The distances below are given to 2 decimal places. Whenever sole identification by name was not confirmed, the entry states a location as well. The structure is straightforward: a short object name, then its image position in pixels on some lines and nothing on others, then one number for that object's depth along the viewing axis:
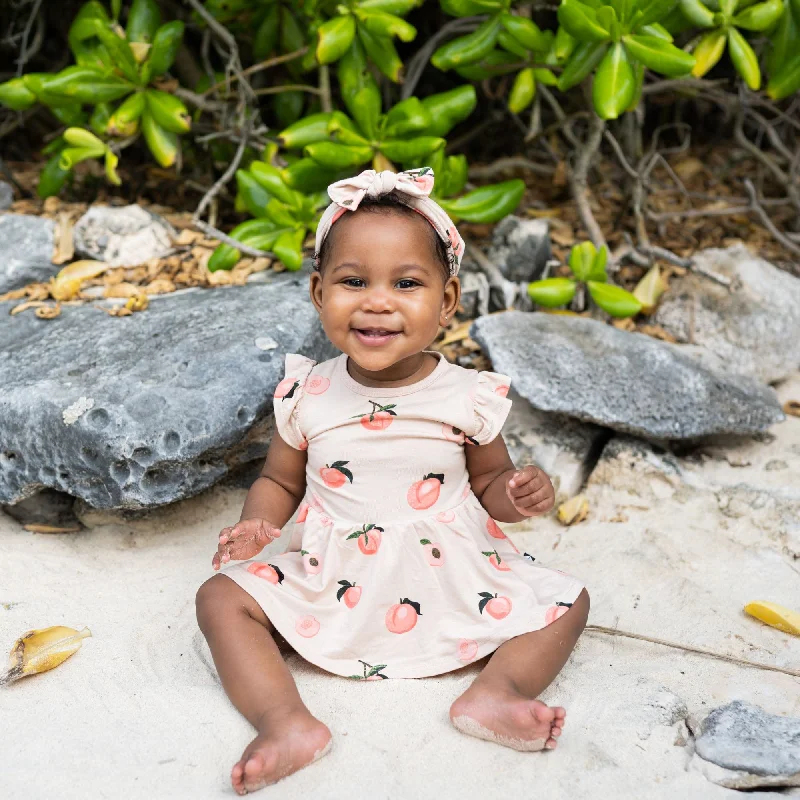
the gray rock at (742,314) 3.28
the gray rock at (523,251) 3.34
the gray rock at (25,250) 3.11
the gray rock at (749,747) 1.62
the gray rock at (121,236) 3.24
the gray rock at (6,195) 3.72
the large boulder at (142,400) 2.32
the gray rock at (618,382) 2.70
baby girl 1.93
